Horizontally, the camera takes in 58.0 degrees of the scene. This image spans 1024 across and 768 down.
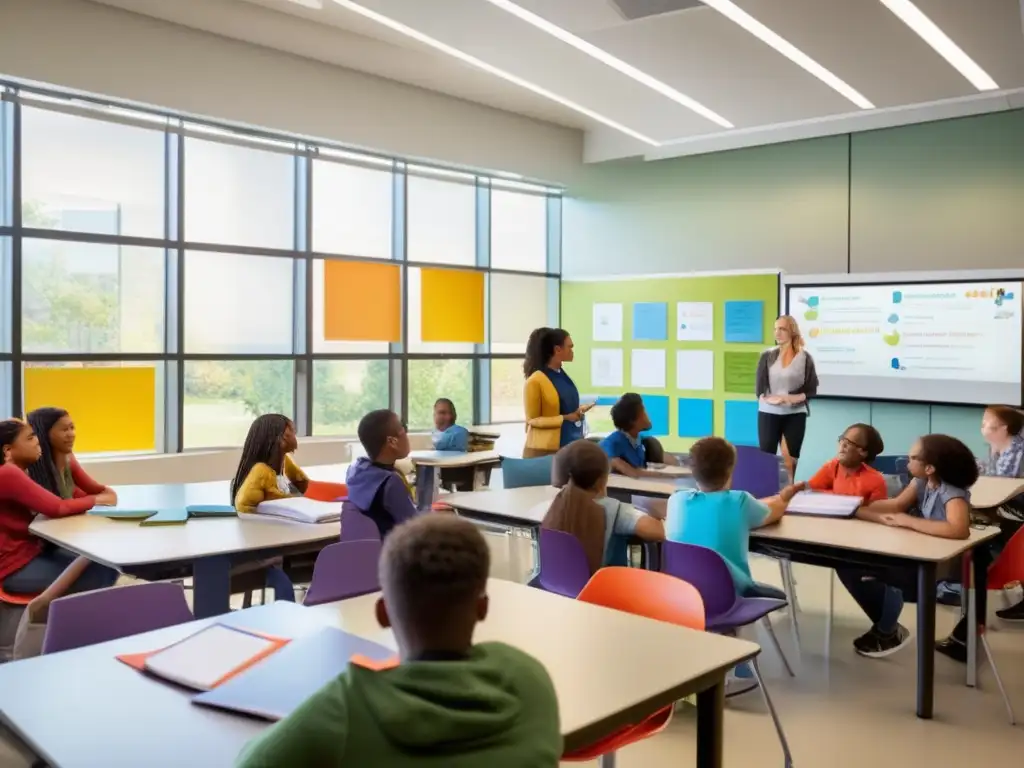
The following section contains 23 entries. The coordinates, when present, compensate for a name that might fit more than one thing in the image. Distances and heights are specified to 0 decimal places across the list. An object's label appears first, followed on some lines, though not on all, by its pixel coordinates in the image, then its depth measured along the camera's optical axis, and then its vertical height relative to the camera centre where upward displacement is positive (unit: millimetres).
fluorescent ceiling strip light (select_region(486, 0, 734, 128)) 5742 +2155
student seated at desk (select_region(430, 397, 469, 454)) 7145 -584
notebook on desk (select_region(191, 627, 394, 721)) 1680 -612
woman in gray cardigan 6652 -171
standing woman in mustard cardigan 5441 -193
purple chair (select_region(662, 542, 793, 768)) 3209 -757
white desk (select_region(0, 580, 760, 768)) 1569 -644
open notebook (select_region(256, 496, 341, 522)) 3789 -618
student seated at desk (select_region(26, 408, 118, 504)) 4016 -381
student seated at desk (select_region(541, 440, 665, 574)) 3404 -551
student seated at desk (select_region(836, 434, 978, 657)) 3598 -555
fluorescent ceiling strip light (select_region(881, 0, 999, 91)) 5266 +2040
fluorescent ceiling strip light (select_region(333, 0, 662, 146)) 6019 +2202
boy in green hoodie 1238 -459
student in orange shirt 4414 -501
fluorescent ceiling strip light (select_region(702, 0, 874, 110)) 5427 +2065
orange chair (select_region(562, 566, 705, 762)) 2334 -652
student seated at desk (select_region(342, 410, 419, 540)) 3723 -464
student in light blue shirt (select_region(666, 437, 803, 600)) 3504 -569
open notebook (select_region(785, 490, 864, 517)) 3941 -605
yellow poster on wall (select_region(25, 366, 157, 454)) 6605 -299
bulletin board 8547 +195
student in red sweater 3645 -672
